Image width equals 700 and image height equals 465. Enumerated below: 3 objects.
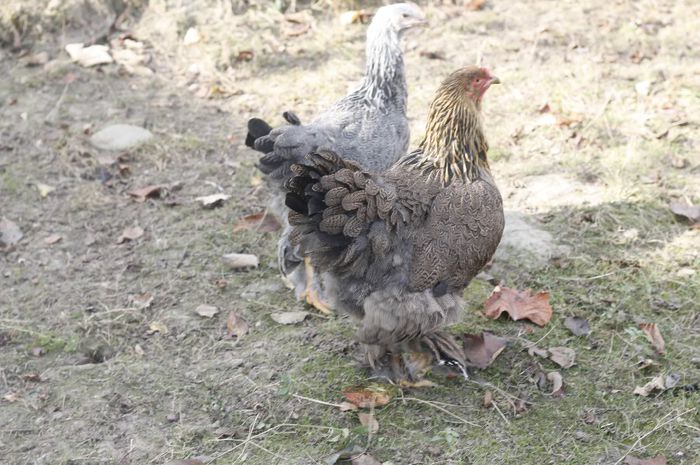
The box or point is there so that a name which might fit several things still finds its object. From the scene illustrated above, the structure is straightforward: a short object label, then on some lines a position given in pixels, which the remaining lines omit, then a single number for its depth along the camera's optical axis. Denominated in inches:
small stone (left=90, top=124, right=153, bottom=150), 240.2
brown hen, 134.0
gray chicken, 168.9
